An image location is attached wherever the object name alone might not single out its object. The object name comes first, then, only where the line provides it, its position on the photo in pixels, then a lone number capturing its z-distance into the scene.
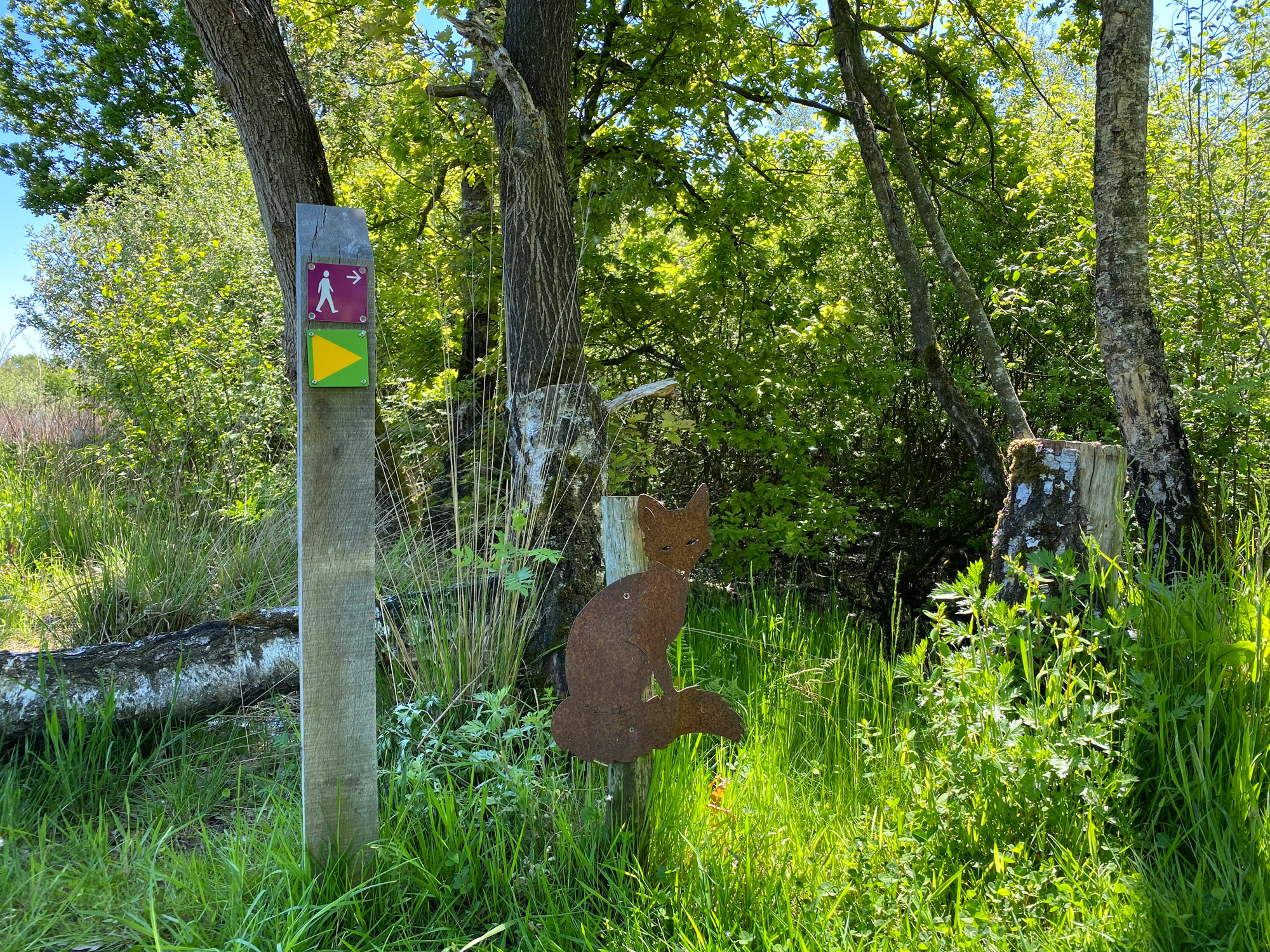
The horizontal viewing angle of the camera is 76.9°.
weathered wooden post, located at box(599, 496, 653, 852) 2.09
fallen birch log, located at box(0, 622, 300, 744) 2.98
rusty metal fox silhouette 2.05
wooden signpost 2.09
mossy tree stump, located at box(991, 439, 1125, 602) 2.90
